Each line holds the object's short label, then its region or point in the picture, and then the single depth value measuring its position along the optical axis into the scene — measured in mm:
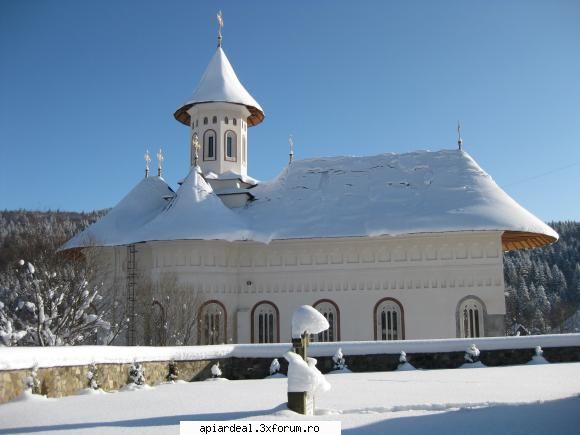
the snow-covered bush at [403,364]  16844
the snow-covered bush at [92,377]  12039
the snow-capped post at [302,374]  8656
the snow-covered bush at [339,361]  16875
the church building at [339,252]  25375
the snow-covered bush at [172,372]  14602
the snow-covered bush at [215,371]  15797
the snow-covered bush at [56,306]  18219
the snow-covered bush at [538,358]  17625
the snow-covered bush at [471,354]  17266
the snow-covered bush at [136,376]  13167
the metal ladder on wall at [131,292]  25312
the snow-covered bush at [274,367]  16281
